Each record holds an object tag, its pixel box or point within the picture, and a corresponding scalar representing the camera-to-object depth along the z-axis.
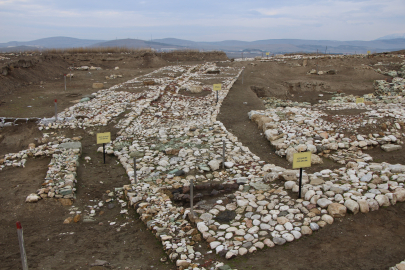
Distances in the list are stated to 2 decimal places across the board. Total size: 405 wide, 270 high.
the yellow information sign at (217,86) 12.88
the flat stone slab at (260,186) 6.20
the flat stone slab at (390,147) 8.25
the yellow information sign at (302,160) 5.43
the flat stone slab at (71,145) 8.58
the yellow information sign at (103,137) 7.84
